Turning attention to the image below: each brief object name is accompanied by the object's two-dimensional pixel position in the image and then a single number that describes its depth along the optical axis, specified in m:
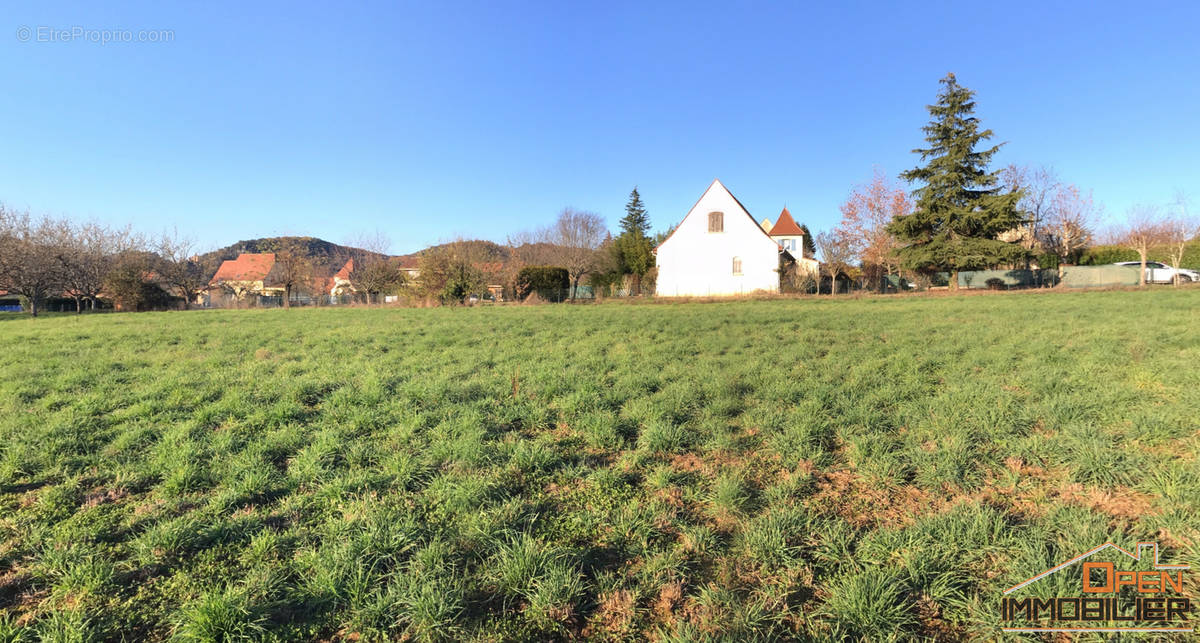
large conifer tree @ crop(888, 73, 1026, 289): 27.44
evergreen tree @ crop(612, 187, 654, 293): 39.28
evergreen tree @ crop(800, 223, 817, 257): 59.78
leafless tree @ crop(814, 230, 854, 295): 33.05
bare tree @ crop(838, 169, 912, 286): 37.62
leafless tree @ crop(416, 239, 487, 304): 27.62
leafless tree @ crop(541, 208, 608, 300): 51.50
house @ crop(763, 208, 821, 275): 47.88
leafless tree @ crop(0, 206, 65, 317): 24.73
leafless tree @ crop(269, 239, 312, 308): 33.88
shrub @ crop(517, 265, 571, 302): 31.55
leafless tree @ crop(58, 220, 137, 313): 28.30
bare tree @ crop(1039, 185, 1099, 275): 33.56
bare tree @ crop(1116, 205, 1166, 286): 29.55
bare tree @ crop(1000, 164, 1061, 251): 34.75
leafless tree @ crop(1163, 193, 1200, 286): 29.38
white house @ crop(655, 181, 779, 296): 32.19
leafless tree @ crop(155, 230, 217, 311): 34.03
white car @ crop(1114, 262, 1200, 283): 28.25
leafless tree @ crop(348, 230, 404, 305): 33.09
